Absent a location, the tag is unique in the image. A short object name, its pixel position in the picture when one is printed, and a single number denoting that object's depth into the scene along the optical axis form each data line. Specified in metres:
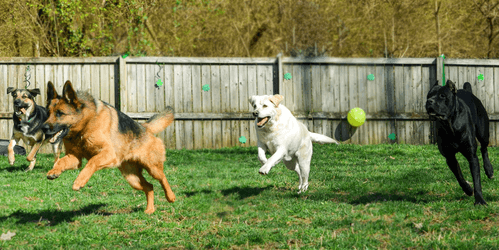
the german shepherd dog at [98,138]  8.17
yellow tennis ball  22.41
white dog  11.59
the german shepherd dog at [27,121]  17.14
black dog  11.00
